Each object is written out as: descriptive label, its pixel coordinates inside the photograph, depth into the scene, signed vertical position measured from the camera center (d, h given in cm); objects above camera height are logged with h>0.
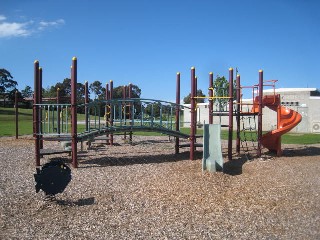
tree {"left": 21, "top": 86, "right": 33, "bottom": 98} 7359 +749
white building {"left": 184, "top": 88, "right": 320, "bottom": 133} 2546 +66
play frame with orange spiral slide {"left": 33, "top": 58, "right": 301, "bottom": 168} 787 -10
